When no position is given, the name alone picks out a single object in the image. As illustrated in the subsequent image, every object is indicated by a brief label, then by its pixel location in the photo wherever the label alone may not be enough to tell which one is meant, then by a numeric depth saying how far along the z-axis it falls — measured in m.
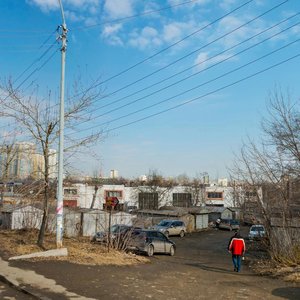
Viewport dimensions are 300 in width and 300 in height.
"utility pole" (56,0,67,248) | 13.31
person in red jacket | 13.20
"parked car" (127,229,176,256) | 17.48
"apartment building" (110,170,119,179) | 110.02
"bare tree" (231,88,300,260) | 13.87
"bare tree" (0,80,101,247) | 14.80
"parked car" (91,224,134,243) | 14.89
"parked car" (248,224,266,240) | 18.22
